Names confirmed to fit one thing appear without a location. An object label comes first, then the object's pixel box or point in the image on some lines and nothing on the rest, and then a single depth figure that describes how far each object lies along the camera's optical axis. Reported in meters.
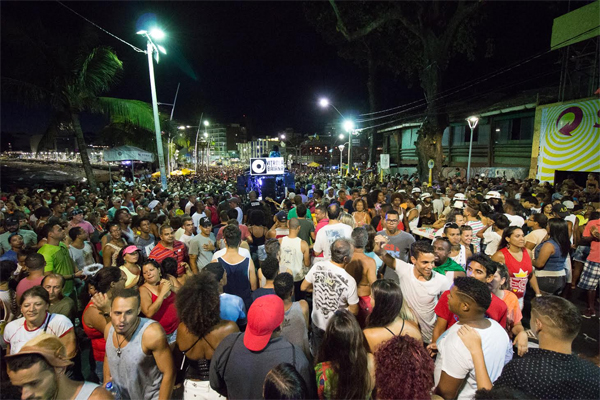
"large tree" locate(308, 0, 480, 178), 16.63
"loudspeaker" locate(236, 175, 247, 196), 13.40
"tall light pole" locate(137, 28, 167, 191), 10.52
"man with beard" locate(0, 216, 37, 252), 5.23
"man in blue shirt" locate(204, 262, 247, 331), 3.07
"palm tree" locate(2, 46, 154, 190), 12.31
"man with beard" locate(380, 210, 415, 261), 4.80
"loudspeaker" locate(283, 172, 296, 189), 12.83
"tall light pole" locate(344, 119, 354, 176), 22.98
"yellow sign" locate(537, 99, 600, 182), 12.91
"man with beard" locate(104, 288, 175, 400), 2.49
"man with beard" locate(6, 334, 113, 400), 1.65
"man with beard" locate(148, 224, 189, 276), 4.55
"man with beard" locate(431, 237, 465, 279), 3.67
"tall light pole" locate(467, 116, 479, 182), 14.35
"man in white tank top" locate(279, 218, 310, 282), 4.64
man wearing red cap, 2.12
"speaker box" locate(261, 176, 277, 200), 11.60
